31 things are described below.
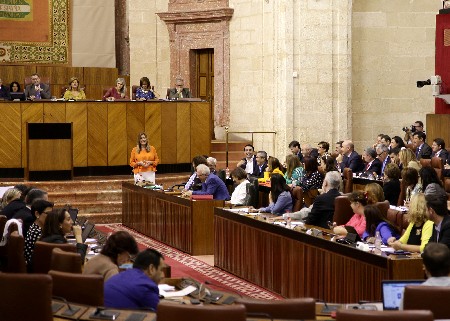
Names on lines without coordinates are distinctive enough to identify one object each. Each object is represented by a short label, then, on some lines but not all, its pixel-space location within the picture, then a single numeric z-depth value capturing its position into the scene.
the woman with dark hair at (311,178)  13.23
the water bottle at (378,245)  8.19
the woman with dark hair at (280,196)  11.19
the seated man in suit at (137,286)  6.04
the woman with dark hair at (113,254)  6.73
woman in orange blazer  16.00
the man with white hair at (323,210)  10.50
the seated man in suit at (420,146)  15.38
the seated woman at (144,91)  17.88
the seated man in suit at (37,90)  17.23
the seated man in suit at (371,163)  15.16
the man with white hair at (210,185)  13.00
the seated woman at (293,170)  13.54
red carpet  10.41
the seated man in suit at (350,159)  15.86
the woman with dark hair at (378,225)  8.86
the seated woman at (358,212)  9.49
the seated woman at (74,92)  17.59
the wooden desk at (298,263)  8.08
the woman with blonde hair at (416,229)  8.17
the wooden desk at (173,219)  13.02
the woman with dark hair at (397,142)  16.14
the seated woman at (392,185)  12.38
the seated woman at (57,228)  8.41
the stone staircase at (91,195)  16.33
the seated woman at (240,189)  12.75
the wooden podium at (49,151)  16.33
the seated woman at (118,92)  17.70
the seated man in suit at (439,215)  7.80
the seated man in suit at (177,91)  18.33
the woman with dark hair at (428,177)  10.91
